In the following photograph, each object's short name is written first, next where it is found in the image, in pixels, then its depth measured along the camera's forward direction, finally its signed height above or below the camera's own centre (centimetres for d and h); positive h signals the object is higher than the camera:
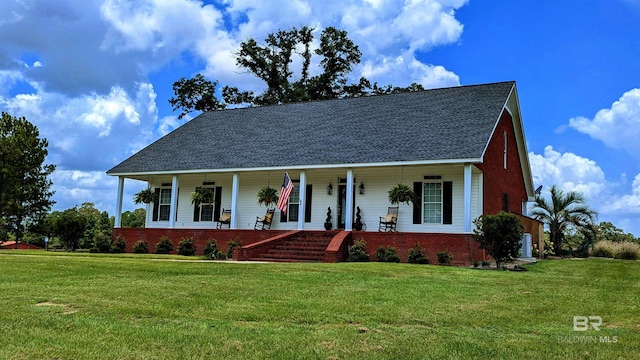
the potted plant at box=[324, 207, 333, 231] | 2094 +71
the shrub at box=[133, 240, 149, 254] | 2236 -57
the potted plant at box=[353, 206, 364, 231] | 2038 +73
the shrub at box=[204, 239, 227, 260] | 1844 -52
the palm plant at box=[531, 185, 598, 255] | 2550 +163
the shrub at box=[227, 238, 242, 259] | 1955 -28
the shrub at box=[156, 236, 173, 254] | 2192 -45
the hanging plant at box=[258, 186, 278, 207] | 2148 +174
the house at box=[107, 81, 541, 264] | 1847 +283
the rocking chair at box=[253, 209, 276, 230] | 2191 +73
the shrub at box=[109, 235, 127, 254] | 2292 -49
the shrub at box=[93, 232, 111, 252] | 2294 -42
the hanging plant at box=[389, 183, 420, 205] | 1880 +174
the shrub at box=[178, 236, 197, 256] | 2117 -44
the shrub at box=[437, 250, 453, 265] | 1664 -39
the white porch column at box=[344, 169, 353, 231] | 1912 +125
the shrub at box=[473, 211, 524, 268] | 1459 +34
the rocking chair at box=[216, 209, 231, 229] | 2281 +78
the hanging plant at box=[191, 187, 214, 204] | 2288 +177
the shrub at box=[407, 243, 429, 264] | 1684 -39
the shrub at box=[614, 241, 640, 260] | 2417 -3
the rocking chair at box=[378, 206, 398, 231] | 1966 +85
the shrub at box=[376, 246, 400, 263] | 1721 -38
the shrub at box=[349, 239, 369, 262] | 1733 -33
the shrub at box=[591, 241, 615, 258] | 2533 +2
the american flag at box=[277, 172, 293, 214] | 2002 +180
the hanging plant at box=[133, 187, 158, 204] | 2448 +177
